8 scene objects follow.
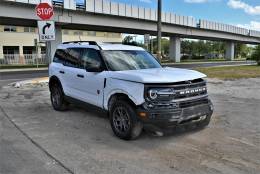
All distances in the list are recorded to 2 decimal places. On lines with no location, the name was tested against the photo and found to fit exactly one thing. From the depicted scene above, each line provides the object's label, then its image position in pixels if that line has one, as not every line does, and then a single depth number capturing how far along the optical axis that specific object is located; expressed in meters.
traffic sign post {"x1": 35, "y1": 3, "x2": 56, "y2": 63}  11.03
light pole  16.19
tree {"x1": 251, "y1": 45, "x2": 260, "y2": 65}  36.50
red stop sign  11.05
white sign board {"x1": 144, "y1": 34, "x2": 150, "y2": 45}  18.84
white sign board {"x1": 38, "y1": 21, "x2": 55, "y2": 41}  11.03
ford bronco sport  5.05
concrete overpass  28.70
